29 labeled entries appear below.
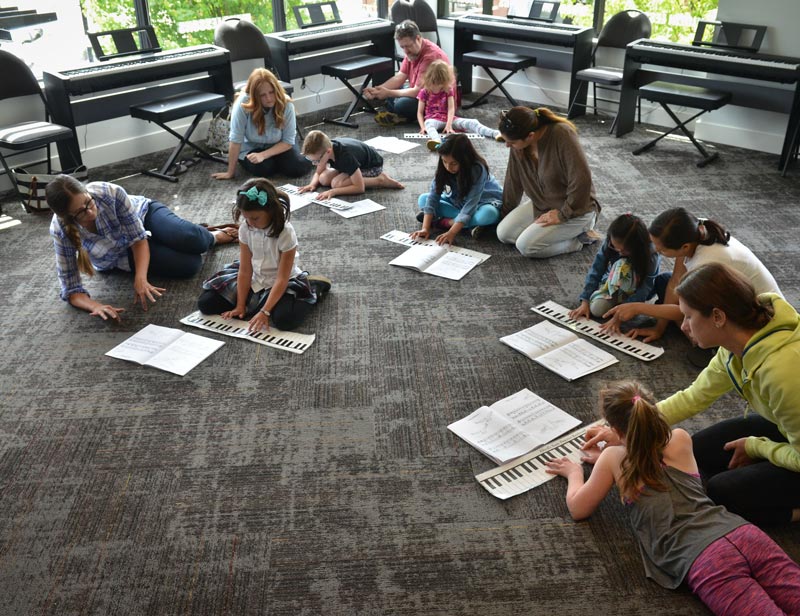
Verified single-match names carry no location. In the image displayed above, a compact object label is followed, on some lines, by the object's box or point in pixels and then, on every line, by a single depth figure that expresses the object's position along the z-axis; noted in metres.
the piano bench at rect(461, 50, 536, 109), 6.34
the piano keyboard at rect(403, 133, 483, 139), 6.00
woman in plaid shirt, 3.40
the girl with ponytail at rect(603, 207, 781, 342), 2.88
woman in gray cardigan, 3.84
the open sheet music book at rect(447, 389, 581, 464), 2.67
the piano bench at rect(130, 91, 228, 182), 5.11
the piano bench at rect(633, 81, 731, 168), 5.20
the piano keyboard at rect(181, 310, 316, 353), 3.33
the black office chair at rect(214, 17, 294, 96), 5.91
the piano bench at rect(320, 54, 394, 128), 6.18
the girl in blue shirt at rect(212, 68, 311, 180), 5.01
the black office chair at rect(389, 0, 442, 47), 6.88
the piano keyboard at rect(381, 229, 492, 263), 4.11
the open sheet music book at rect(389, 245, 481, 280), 3.93
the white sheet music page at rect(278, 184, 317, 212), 4.79
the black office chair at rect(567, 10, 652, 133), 6.01
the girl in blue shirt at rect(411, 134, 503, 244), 4.03
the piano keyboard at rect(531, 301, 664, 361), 3.22
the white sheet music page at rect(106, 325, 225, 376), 3.21
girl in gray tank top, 1.94
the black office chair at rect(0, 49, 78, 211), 4.66
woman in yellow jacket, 2.05
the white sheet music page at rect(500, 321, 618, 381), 3.11
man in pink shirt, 6.25
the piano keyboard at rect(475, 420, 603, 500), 2.51
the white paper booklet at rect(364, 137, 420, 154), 5.77
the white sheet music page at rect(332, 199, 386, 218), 4.64
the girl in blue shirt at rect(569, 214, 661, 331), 3.16
